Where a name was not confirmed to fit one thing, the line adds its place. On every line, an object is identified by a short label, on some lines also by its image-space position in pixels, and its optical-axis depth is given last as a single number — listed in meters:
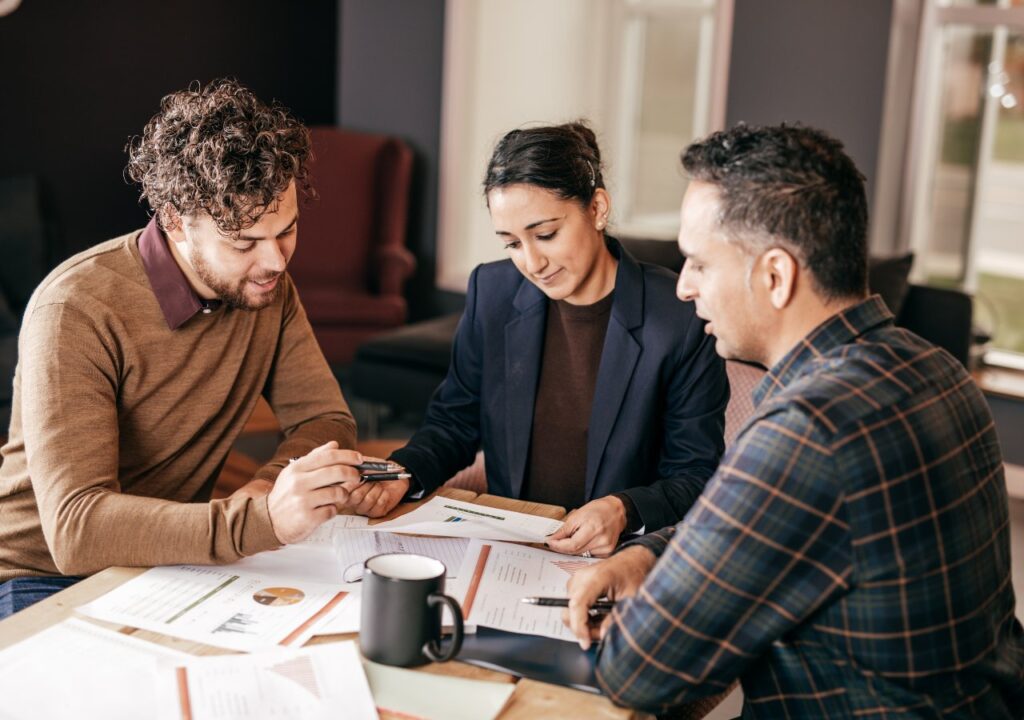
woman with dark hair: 1.97
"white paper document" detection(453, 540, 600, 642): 1.38
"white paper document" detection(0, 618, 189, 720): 1.15
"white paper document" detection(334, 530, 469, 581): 1.54
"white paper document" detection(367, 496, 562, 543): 1.68
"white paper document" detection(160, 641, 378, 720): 1.16
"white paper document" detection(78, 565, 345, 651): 1.33
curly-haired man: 1.51
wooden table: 1.21
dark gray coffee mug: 1.24
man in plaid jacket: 1.15
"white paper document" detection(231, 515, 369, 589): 1.51
